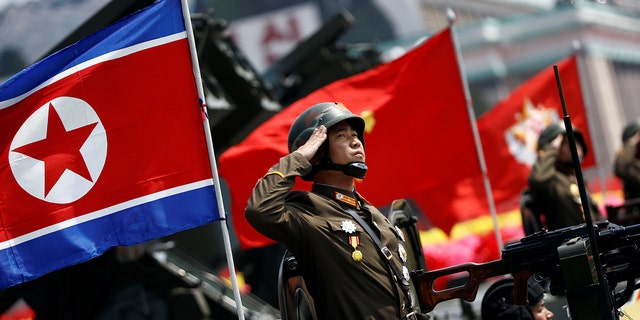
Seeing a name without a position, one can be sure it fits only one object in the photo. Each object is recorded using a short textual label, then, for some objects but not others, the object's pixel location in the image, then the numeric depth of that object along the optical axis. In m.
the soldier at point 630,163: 25.66
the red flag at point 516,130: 27.66
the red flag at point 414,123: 21.89
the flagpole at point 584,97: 28.23
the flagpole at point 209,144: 13.70
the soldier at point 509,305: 14.22
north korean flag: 14.34
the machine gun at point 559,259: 11.72
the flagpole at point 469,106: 22.58
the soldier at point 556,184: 19.77
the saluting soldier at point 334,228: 12.20
